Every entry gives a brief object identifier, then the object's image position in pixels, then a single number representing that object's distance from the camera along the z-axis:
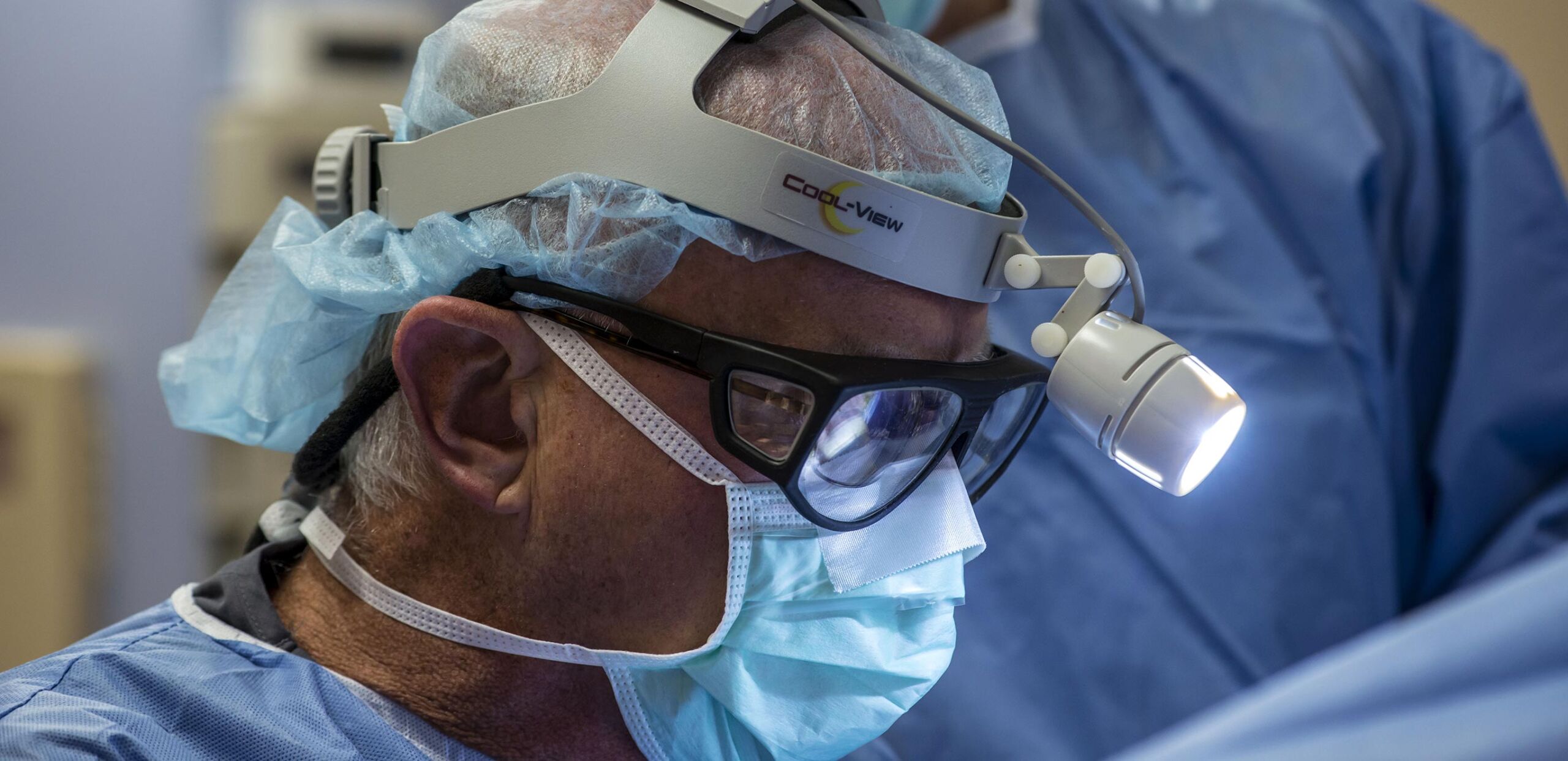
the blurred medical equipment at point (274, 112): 1.89
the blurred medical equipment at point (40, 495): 1.77
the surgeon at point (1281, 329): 1.34
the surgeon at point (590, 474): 1.04
